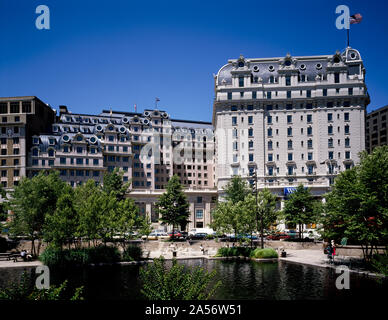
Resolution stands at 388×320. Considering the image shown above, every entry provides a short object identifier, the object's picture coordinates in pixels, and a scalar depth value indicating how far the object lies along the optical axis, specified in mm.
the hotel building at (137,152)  90375
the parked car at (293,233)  68038
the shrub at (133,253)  46306
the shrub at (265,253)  46375
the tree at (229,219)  50438
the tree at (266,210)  54062
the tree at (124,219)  44350
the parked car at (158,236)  65188
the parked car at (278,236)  63344
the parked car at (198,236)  66500
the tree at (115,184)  70062
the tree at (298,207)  59906
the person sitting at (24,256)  45881
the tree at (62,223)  41591
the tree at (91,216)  42781
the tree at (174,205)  68750
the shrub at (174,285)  14430
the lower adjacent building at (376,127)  134375
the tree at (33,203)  47125
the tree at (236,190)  72250
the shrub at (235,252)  50275
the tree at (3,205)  49953
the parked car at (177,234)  66075
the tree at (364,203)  33844
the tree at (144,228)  46562
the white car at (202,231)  72344
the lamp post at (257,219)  50044
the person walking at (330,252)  39159
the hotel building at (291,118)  87500
